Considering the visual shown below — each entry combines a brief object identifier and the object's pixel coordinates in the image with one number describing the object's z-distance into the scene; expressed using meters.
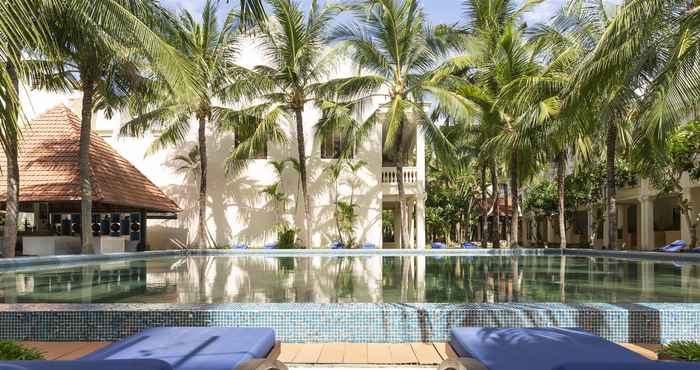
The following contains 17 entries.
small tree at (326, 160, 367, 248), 19.89
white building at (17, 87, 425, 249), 20.81
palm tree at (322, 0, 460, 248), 17.38
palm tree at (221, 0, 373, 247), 17.89
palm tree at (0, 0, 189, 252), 10.38
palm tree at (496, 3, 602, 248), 13.95
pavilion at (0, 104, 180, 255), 16.20
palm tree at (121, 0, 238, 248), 18.06
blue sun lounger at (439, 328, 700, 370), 3.16
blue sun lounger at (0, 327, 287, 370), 3.14
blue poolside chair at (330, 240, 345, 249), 19.61
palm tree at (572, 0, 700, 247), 7.48
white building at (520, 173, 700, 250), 22.27
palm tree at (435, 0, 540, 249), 17.06
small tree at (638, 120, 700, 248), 16.73
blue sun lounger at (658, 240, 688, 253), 17.40
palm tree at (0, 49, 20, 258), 12.87
